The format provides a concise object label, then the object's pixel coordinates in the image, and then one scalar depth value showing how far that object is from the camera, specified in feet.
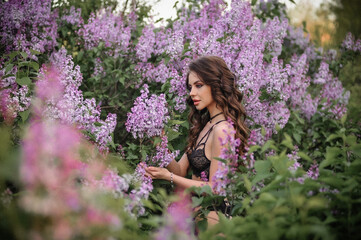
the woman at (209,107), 9.67
